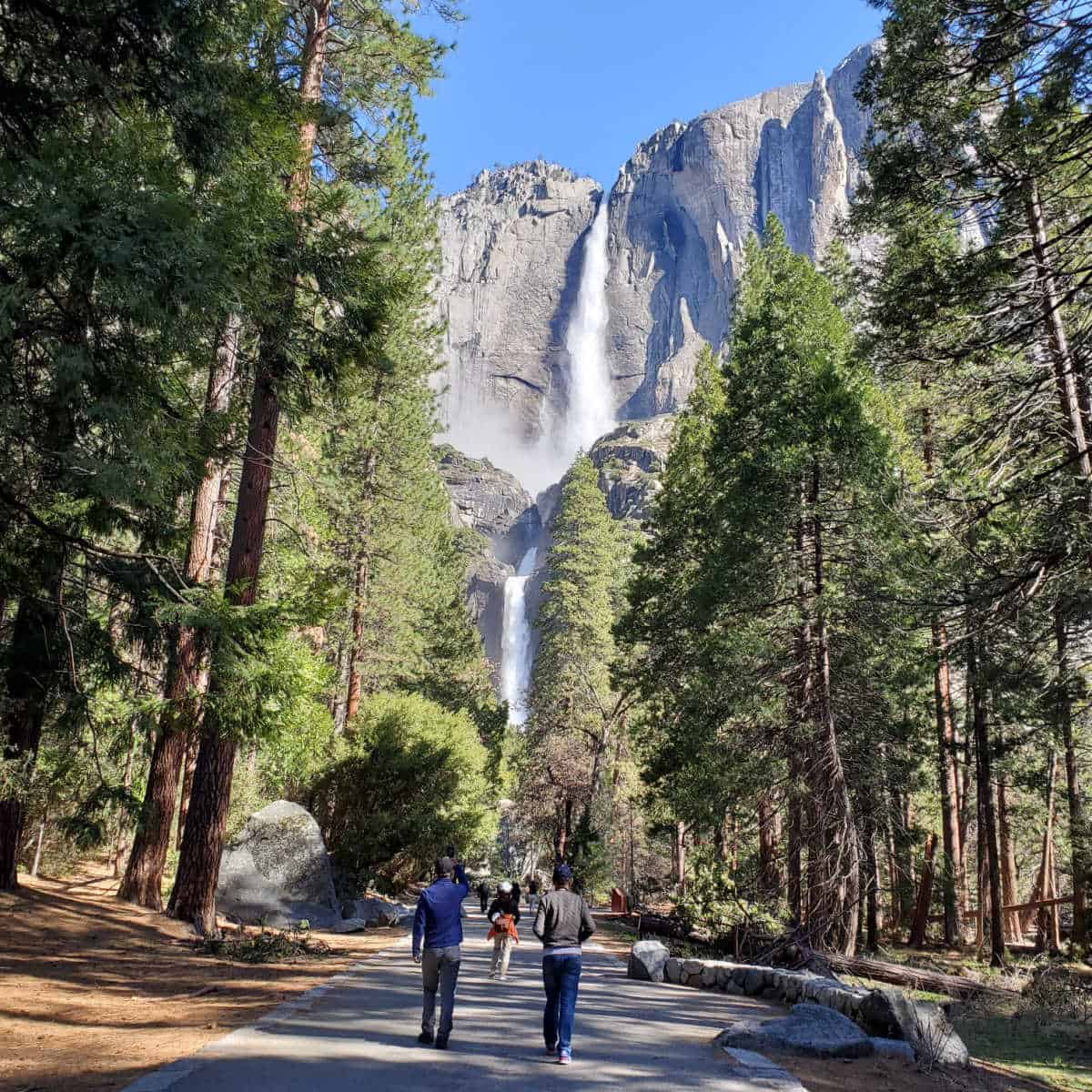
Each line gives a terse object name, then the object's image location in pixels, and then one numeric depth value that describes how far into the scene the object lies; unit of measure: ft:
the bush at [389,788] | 61.57
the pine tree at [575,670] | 107.55
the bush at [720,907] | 44.06
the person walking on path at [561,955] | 18.69
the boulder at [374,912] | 54.75
